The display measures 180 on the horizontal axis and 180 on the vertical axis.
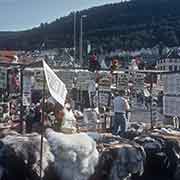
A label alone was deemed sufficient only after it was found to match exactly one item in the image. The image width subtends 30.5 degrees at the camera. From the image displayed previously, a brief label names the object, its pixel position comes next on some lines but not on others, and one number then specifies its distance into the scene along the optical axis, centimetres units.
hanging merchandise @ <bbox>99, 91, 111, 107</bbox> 682
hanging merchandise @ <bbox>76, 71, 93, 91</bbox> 573
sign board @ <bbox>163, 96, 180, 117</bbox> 553
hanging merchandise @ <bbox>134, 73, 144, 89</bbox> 550
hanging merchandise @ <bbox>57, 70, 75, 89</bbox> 546
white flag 330
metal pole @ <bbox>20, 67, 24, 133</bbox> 450
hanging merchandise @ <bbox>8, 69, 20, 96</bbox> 561
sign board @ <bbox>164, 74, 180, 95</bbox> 542
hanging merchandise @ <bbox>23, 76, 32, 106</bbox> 527
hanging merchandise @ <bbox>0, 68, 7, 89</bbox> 461
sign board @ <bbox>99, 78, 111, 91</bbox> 578
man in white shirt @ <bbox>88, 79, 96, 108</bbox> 593
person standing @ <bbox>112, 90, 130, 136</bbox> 577
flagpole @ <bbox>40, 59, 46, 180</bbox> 326
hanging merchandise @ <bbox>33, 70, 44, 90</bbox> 437
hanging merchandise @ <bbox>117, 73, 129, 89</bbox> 545
